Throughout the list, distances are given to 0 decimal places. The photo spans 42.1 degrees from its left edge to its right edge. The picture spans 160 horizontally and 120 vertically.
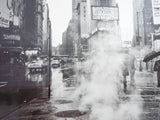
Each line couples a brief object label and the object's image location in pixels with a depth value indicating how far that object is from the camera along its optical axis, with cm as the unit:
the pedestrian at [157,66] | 1184
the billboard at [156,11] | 2509
